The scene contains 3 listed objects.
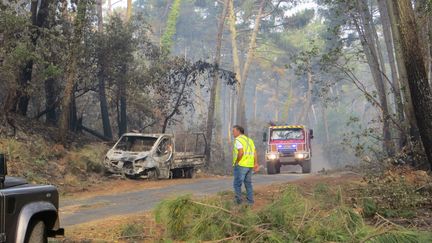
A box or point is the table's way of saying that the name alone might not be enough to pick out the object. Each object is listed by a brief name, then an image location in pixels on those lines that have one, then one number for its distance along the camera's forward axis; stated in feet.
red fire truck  88.89
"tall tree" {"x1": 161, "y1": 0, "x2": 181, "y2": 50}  135.03
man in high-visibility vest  35.24
